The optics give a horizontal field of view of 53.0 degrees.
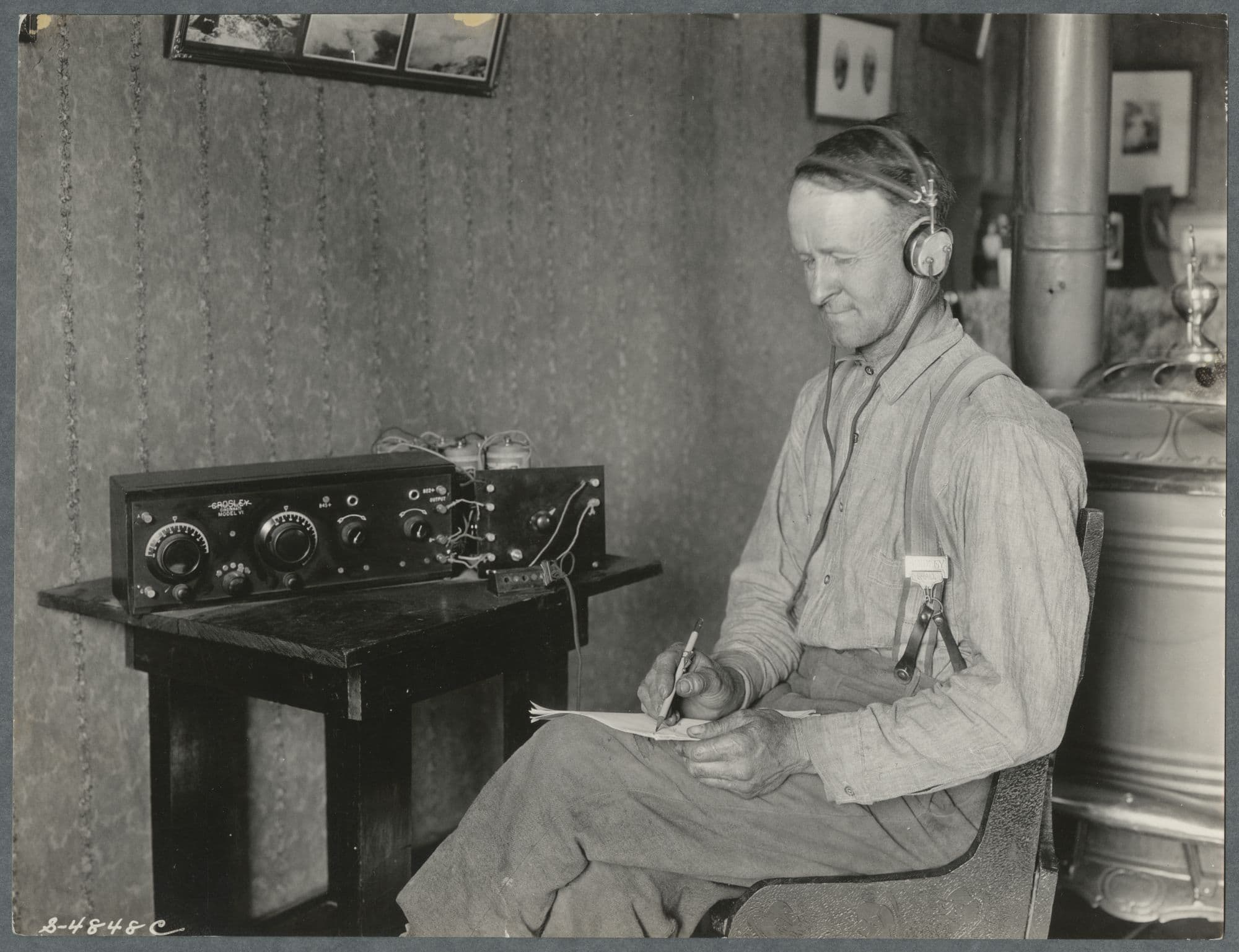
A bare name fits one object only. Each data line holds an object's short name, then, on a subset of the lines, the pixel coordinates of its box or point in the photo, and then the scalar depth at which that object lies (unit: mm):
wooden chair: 1682
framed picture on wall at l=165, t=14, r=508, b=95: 2340
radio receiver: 1982
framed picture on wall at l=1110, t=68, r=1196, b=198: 4328
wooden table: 1904
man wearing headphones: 1630
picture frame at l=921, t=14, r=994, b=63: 4352
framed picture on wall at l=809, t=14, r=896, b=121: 3855
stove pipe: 2736
